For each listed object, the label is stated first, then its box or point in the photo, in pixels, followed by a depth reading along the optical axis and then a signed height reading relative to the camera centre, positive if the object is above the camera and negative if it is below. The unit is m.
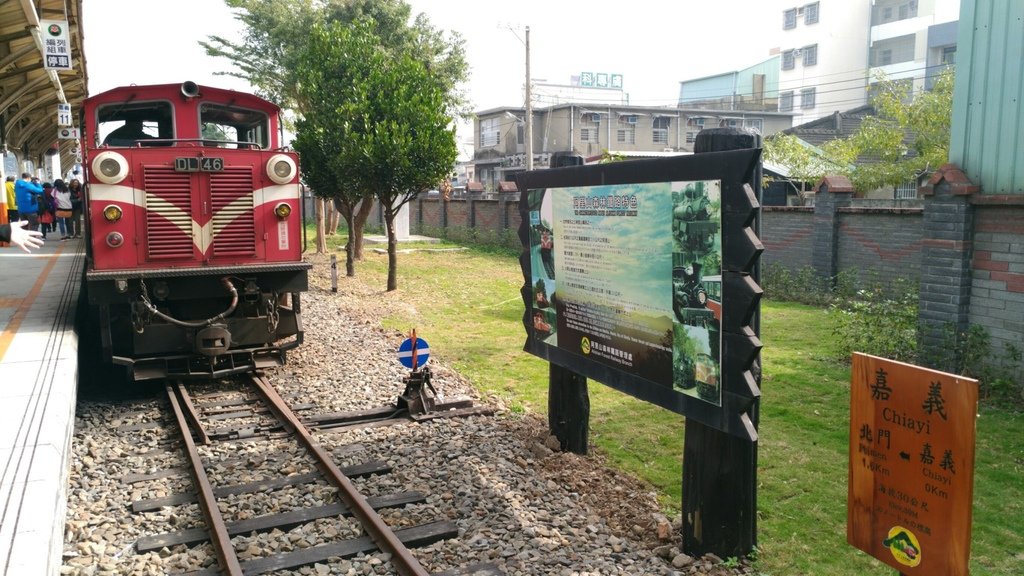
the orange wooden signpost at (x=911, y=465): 3.55 -1.30
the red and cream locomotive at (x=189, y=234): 8.62 -0.48
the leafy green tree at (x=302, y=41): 25.36 +4.96
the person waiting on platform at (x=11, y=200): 19.62 -0.22
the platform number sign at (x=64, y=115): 22.43 +2.13
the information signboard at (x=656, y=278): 4.72 -0.60
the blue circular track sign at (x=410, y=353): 8.38 -1.69
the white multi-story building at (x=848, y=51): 53.50 +10.02
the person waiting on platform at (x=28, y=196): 19.03 -0.12
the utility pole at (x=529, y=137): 27.26 +1.89
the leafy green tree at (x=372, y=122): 16.14 +1.48
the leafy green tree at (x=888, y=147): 19.66 +1.30
